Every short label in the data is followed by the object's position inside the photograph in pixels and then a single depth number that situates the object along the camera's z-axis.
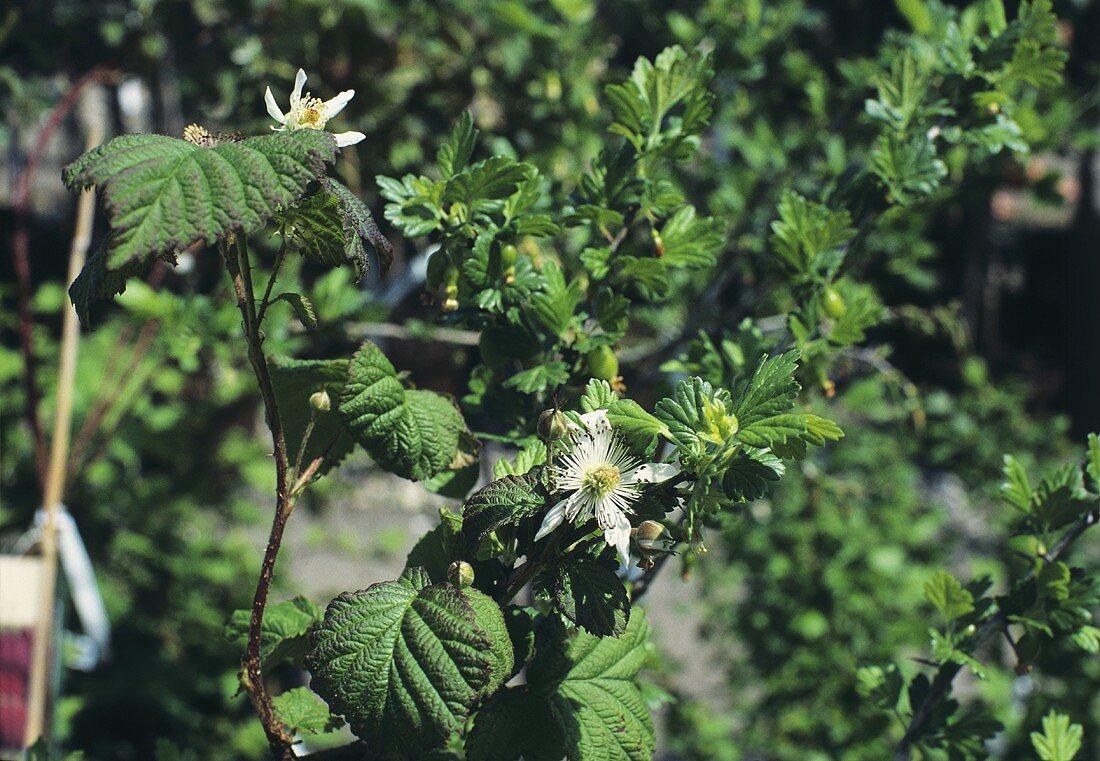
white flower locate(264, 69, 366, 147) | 0.85
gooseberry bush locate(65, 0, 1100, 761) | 0.82
